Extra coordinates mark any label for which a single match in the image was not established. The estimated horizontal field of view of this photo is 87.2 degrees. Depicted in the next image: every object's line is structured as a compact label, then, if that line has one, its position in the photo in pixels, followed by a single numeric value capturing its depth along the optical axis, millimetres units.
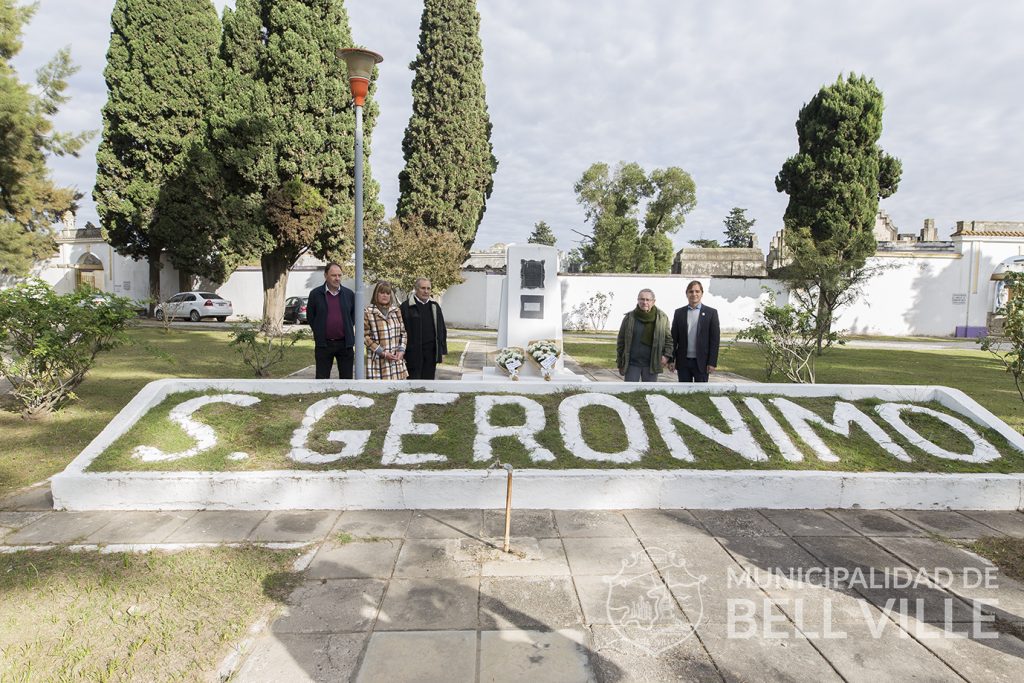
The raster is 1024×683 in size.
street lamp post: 6066
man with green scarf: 5910
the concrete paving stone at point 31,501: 3928
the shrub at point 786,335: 8438
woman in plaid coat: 5645
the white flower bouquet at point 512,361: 8258
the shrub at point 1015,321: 5688
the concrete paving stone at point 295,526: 3453
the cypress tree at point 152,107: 18797
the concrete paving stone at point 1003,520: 3744
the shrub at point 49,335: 5719
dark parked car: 22172
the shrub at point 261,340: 8219
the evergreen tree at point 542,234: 62409
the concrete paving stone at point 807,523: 3652
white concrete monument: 9414
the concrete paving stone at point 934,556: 3164
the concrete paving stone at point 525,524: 3570
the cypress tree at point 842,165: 22031
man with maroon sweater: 5945
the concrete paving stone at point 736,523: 3626
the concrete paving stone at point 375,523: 3535
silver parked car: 23516
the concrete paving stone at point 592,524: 3568
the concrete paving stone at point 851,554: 3172
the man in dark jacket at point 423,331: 5969
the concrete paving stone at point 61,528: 3393
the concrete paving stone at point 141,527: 3410
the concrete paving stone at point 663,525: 3570
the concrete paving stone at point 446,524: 3525
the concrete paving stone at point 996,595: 2719
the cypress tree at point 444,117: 22000
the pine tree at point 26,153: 17078
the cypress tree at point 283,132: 15633
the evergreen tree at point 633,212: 33125
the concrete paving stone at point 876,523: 3660
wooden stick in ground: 3225
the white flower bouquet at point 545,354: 8570
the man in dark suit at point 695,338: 5762
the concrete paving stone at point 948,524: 3669
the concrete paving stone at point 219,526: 3434
